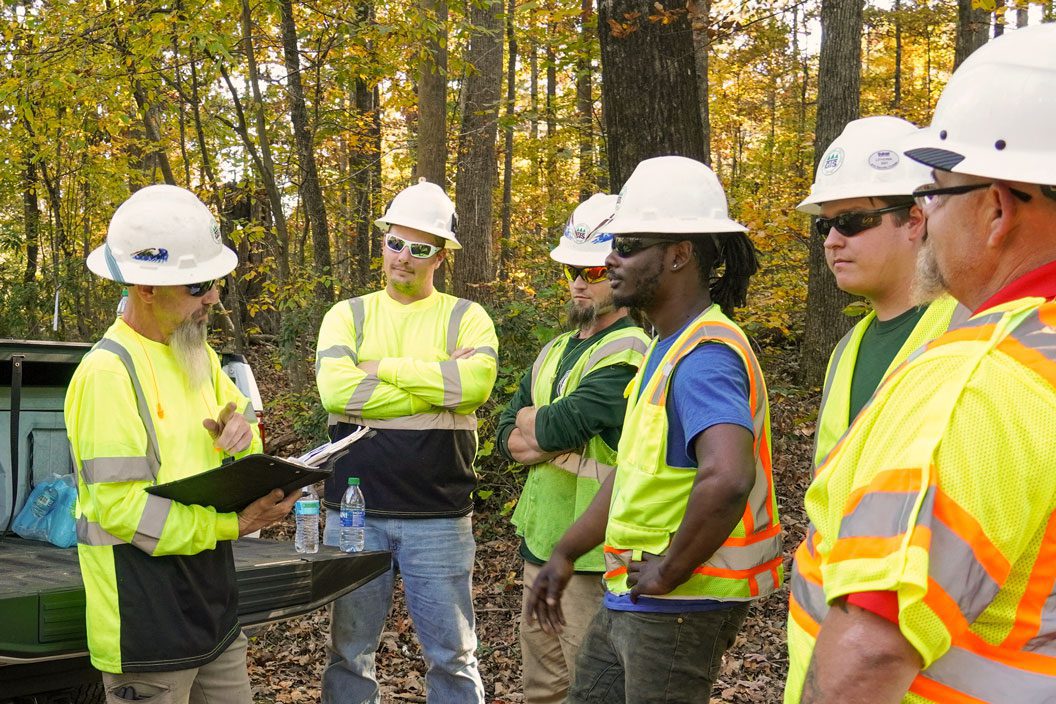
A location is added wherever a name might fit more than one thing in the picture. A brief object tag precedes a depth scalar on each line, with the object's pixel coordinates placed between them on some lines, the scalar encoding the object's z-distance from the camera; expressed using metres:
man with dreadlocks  2.90
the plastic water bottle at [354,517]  4.93
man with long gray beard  3.26
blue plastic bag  5.23
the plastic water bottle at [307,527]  5.16
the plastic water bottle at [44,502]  5.28
